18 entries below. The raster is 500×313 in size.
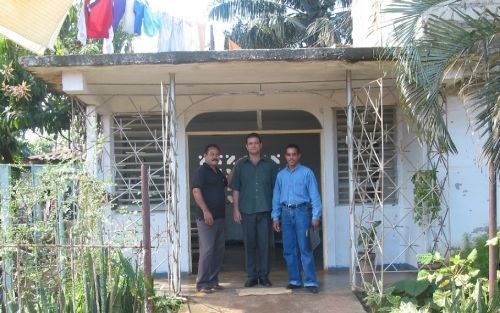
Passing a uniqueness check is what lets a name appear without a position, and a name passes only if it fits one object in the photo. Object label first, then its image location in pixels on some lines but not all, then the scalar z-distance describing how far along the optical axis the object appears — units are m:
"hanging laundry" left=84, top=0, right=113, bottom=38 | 6.73
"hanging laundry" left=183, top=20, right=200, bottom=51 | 7.41
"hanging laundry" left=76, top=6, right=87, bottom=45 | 7.00
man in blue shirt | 5.96
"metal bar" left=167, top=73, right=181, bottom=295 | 5.81
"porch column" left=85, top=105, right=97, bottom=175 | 6.98
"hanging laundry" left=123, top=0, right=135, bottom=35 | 7.25
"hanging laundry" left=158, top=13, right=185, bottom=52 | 7.45
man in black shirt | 6.04
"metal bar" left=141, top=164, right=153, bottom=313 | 4.13
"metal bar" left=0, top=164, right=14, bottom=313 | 4.38
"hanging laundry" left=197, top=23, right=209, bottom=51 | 7.41
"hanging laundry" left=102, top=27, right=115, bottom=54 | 6.80
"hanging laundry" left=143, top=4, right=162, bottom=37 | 7.43
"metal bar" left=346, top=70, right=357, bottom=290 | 5.86
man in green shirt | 6.21
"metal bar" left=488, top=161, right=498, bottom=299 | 4.52
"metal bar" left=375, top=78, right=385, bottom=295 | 5.24
